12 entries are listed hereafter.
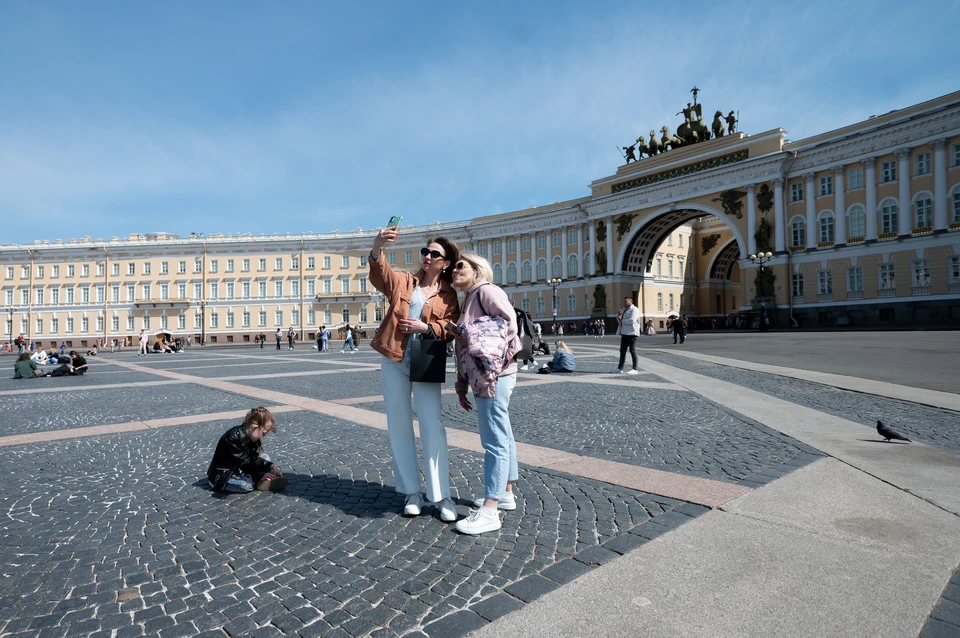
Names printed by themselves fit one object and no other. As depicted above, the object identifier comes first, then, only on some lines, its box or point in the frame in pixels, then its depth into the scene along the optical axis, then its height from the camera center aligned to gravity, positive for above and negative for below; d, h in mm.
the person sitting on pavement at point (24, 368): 15398 -1069
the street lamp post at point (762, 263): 37812 +3593
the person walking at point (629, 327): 12602 -239
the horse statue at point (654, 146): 51000 +15644
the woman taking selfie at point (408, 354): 3400 -197
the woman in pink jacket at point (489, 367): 3242 -281
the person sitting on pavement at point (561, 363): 13375 -1084
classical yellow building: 35031 +6263
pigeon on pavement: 5062 -1109
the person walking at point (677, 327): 25609 -524
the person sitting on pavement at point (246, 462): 4133 -1033
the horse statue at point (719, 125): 47200 +16155
